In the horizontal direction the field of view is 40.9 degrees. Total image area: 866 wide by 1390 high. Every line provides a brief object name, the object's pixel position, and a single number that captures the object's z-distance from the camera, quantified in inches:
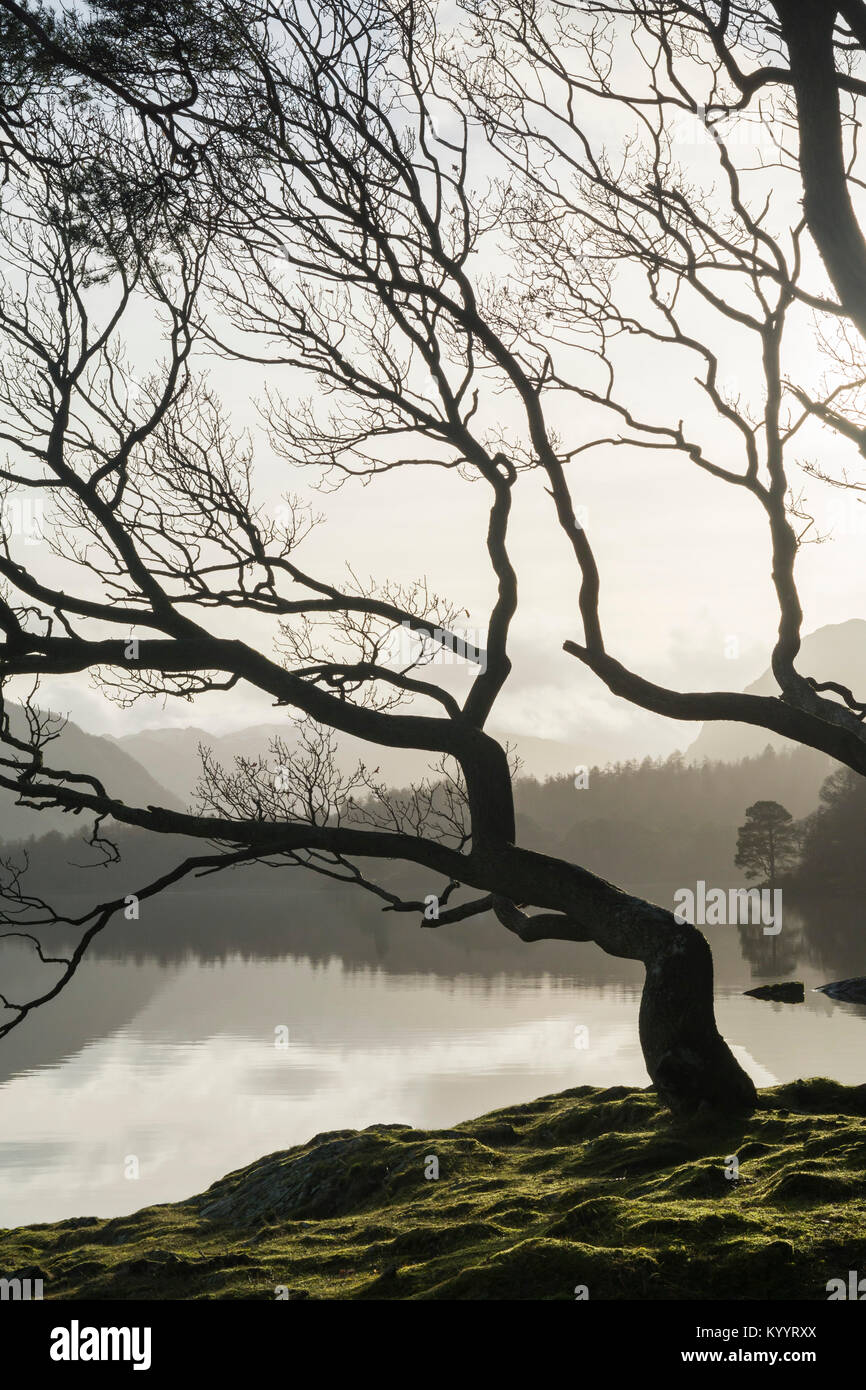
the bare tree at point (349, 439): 414.3
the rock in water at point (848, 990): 1335.4
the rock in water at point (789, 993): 1307.8
